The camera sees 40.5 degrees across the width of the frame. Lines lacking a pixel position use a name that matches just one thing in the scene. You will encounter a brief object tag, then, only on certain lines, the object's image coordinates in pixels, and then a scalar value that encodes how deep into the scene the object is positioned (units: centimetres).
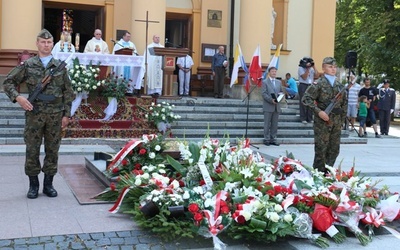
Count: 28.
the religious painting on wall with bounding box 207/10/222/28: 1886
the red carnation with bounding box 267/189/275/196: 563
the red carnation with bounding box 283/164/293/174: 703
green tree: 2834
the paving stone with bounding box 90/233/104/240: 510
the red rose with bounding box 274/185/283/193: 572
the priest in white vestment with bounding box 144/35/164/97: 1435
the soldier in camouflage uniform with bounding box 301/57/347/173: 794
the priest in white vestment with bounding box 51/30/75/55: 1363
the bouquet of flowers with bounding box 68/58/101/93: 1216
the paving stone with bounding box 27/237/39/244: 487
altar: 1271
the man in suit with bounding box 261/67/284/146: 1328
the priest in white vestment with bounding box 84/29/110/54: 1476
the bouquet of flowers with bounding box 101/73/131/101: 1266
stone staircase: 1214
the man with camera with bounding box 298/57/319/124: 1535
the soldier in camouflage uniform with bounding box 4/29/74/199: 642
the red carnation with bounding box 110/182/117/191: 641
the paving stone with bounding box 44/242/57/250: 476
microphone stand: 1531
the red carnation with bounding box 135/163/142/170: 693
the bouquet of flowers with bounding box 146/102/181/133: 1281
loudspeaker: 1554
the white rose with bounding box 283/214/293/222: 513
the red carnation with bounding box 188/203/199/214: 516
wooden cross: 1437
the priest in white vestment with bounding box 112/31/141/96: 1358
